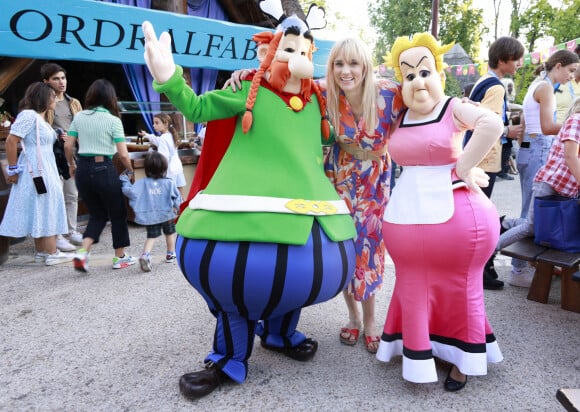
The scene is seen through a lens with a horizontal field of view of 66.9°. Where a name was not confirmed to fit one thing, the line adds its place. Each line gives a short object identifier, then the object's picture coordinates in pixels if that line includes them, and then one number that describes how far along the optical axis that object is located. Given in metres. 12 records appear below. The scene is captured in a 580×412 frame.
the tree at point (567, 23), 16.77
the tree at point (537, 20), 18.20
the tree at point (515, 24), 19.06
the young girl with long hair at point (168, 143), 5.18
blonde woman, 2.18
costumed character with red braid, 1.76
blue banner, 4.83
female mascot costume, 1.95
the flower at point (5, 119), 5.14
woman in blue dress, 3.90
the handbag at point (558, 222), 2.84
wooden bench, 2.75
